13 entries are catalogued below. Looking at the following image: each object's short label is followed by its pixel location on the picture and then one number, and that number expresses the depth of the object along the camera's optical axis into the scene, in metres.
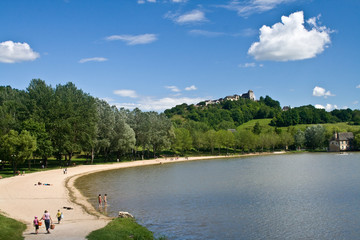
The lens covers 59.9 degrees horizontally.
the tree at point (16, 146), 56.12
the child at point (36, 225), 23.36
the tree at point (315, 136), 155.38
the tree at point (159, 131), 108.88
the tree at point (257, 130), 175.00
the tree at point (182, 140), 126.01
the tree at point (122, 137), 88.06
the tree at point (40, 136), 65.44
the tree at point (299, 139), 158.00
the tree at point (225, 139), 139.50
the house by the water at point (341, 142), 151.25
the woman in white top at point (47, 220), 23.67
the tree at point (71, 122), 72.25
